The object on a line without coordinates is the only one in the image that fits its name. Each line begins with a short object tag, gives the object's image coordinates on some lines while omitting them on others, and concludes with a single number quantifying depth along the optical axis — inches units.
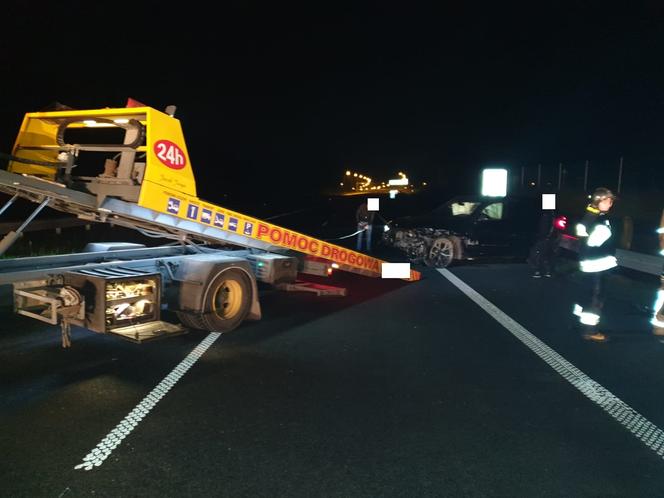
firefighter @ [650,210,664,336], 257.6
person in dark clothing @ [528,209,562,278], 446.8
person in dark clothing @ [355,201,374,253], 552.7
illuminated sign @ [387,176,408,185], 899.4
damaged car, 488.4
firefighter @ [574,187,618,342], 252.1
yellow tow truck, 212.8
